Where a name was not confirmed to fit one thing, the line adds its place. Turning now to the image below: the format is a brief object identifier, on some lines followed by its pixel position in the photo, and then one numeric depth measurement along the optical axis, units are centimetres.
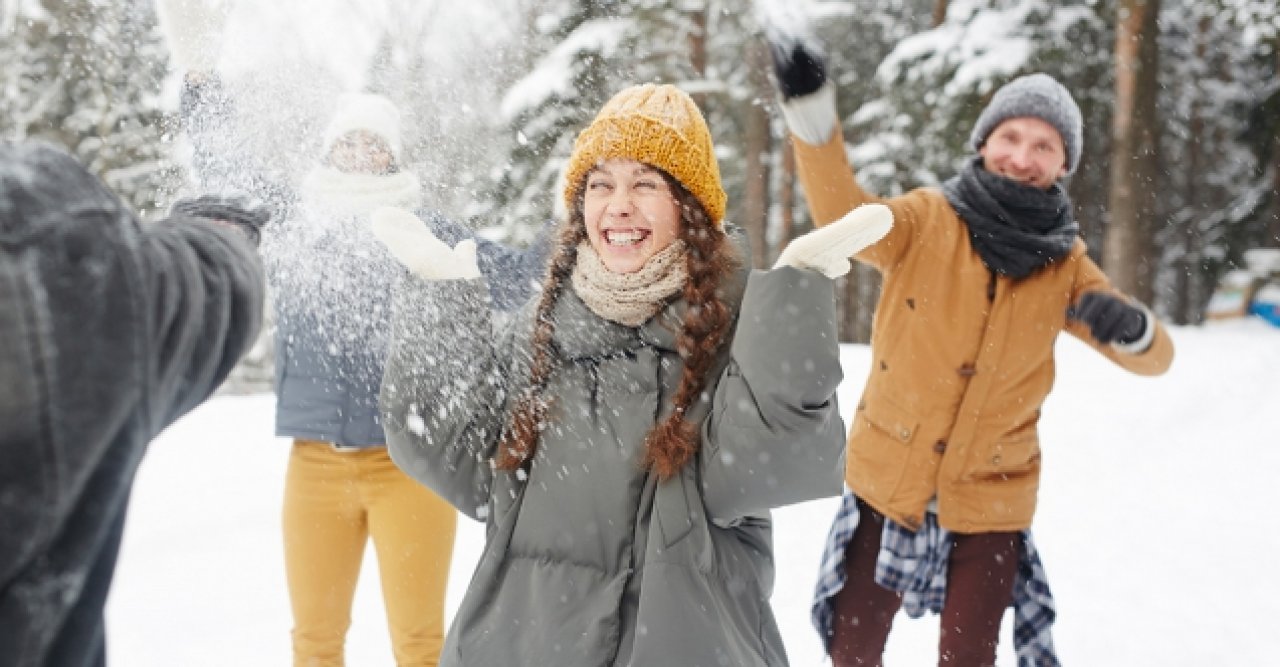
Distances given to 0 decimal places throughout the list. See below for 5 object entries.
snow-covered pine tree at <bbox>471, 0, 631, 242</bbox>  925
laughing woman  181
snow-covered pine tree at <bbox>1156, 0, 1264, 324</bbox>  1576
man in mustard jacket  299
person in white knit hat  308
